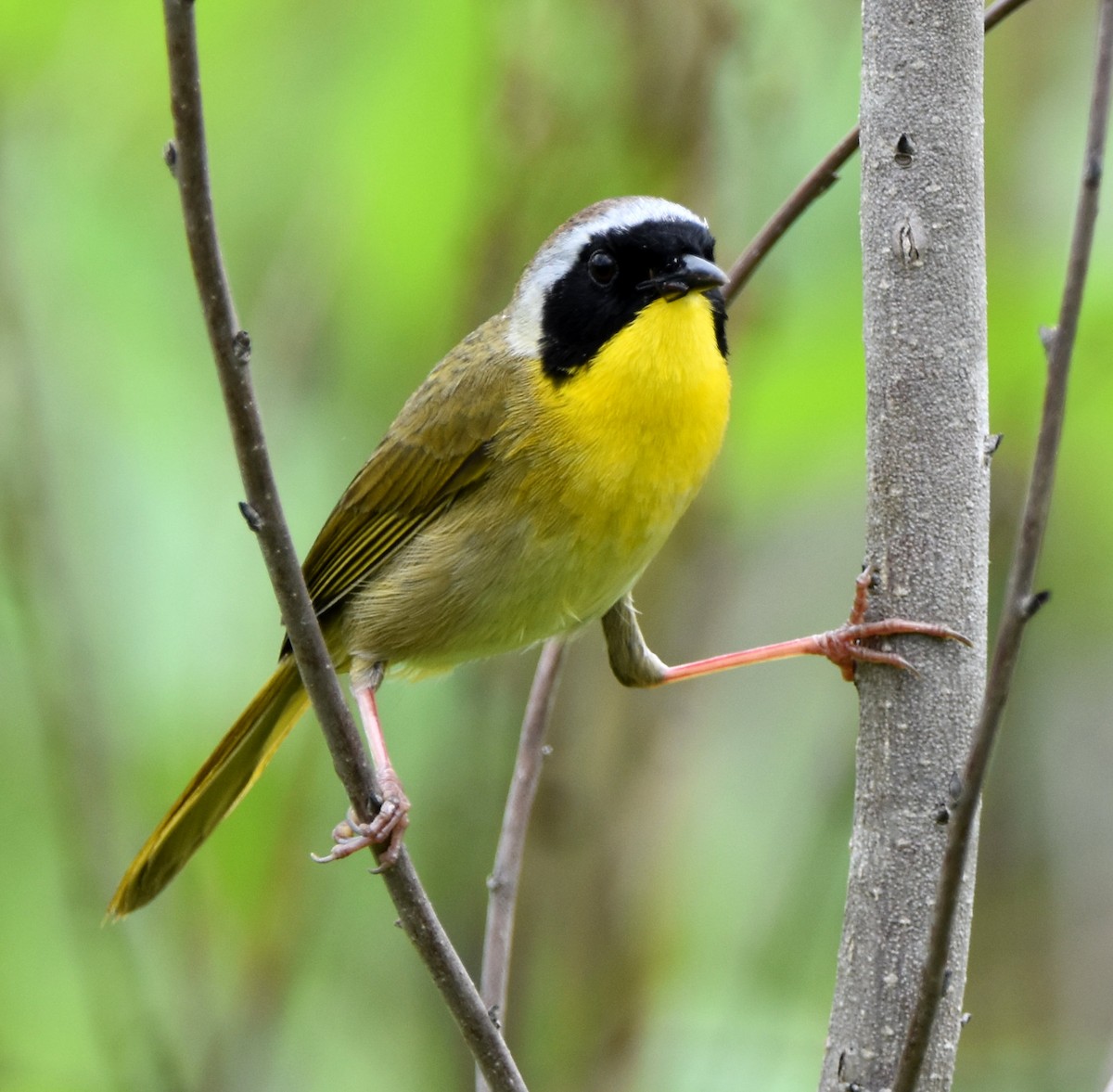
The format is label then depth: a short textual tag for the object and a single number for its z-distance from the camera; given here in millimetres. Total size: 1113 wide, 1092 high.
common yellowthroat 6309
